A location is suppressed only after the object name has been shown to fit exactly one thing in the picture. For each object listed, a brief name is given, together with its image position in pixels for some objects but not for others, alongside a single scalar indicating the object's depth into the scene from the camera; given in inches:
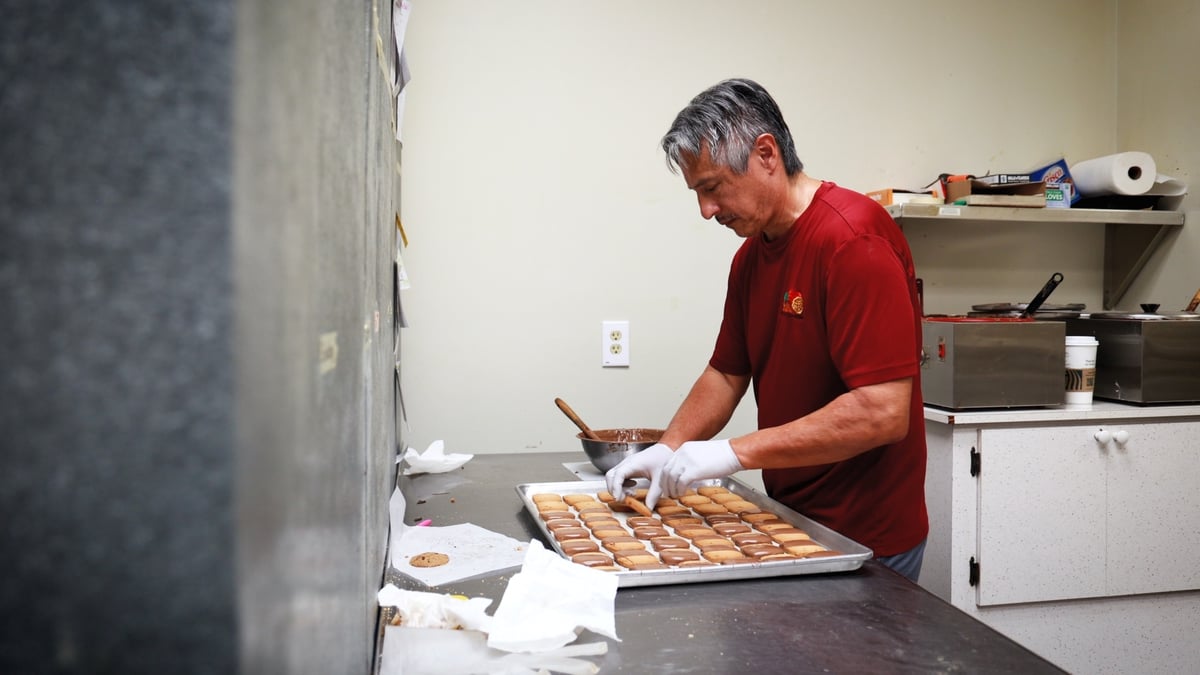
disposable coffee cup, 102.4
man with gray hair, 58.9
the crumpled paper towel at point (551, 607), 36.8
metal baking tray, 45.7
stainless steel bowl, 74.9
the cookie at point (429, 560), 49.9
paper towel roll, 113.0
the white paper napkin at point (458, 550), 48.4
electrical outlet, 109.0
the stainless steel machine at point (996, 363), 97.8
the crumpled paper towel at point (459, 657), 34.9
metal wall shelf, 108.1
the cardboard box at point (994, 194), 109.3
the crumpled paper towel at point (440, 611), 37.7
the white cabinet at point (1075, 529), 96.3
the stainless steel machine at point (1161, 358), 101.7
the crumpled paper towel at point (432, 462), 81.0
